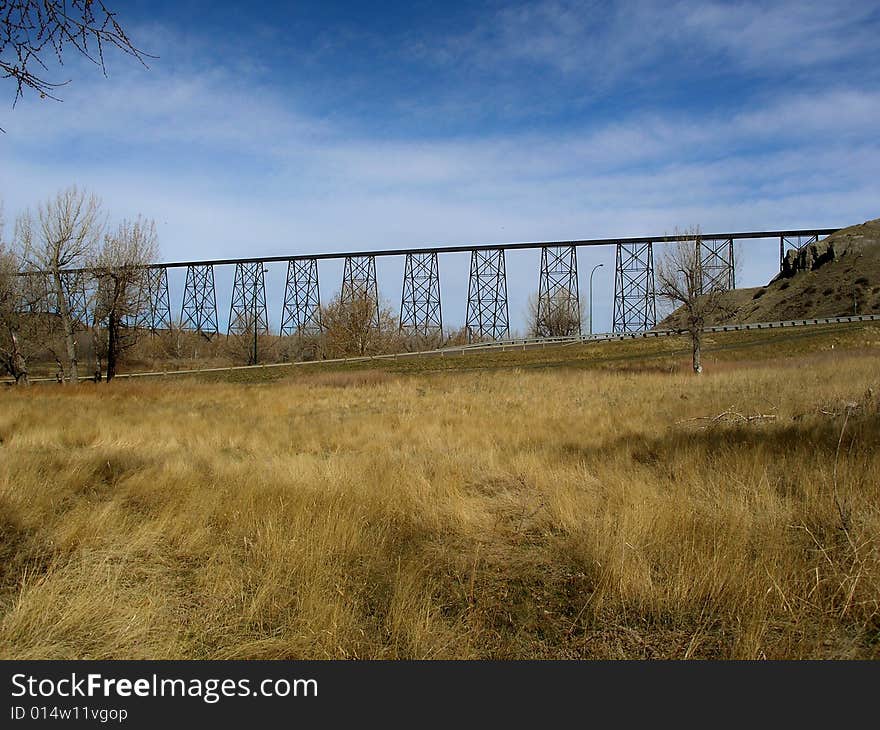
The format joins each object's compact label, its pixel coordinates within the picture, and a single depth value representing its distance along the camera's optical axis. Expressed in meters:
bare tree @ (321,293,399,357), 45.88
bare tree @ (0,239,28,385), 22.52
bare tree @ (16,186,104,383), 23.42
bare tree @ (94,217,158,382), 25.02
